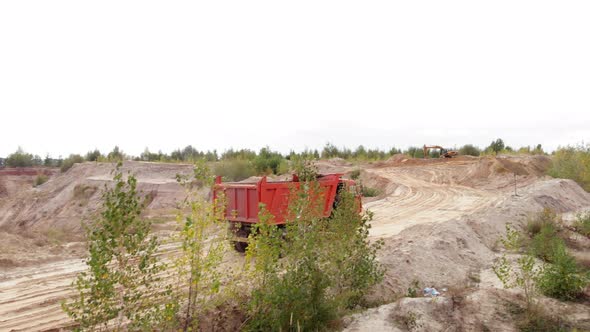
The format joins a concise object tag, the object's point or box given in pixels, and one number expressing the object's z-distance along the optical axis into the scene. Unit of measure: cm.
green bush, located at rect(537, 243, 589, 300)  793
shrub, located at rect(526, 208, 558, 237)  1366
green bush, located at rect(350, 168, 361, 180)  3138
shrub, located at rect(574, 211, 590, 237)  1411
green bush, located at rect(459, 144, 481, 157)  5225
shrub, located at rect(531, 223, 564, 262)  1064
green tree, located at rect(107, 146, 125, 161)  4097
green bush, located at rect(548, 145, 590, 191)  2570
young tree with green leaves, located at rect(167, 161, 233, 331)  531
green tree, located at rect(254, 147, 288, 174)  3281
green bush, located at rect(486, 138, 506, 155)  5442
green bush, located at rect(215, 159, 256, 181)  2964
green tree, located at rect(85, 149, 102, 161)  4608
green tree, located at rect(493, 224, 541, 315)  716
